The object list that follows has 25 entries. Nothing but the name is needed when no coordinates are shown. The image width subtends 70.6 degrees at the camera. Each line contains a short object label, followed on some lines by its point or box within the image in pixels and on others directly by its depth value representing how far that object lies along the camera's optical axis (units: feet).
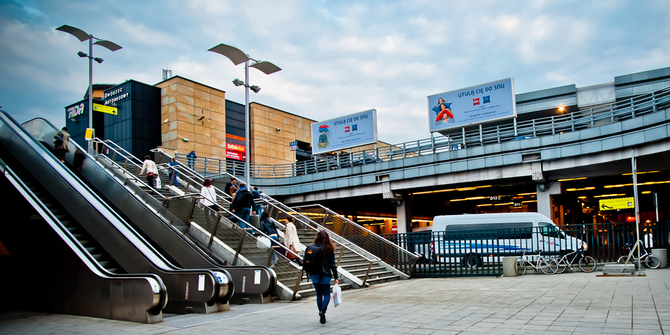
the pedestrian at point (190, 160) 95.59
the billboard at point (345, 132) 114.13
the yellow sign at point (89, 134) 64.46
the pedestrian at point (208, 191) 48.91
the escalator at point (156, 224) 34.88
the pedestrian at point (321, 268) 25.31
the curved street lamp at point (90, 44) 66.94
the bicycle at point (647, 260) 49.83
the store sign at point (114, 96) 142.72
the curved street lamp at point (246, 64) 60.44
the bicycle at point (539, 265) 51.29
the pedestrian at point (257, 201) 54.95
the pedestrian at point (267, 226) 44.46
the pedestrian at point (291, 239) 42.32
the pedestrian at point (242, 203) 46.83
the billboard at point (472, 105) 93.97
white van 53.83
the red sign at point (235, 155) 158.20
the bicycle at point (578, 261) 50.65
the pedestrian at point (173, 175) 61.77
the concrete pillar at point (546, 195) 82.64
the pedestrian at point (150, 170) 57.62
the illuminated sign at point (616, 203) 112.87
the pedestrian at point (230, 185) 57.10
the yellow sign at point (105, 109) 69.82
